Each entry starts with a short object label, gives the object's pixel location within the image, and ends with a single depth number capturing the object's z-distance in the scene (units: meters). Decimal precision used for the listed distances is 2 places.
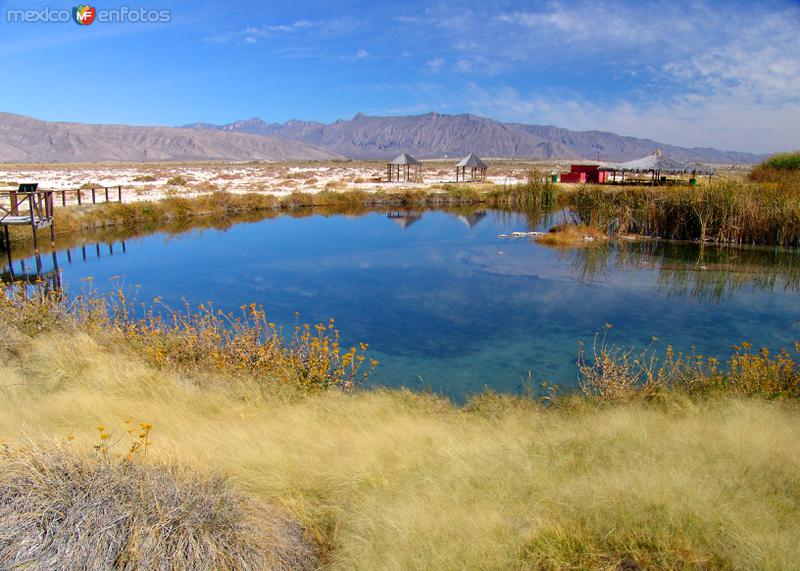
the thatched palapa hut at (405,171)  41.78
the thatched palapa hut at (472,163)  41.60
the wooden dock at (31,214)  14.94
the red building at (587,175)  35.38
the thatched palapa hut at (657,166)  31.03
